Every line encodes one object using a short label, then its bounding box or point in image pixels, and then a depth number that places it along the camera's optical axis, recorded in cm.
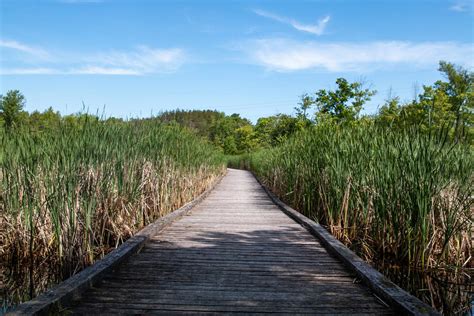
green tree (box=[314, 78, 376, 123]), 1756
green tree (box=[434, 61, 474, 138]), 3028
